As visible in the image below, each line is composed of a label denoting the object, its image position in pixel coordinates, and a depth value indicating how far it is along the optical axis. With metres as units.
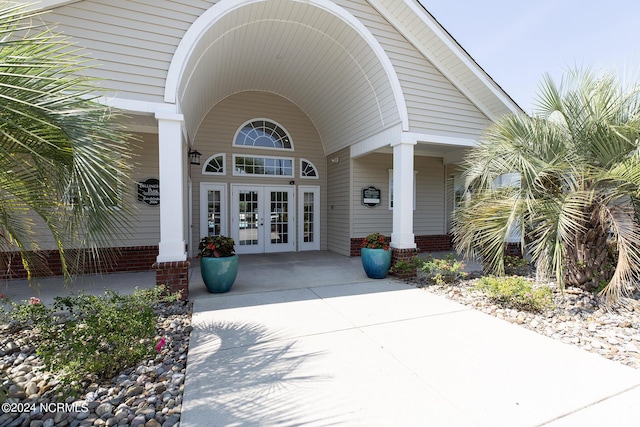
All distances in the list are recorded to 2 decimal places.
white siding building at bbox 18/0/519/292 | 4.43
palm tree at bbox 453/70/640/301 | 3.66
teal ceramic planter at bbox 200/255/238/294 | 4.81
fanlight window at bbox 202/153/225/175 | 8.37
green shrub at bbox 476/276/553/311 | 3.98
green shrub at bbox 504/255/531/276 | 6.07
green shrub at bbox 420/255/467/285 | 5.44
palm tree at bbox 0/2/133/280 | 1.73
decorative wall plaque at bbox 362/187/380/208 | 8.29
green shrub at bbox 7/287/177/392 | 2.38
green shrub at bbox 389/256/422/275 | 5.77
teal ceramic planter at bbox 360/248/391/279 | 5.77
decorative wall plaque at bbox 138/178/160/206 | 6.60
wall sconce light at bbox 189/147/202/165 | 7.51
